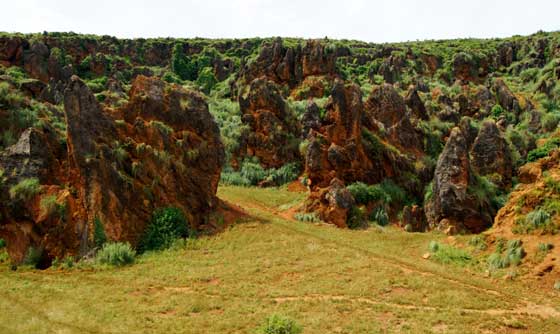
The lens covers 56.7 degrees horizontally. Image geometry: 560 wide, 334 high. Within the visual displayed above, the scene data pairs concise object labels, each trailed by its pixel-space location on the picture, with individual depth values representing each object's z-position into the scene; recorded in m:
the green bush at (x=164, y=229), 22.83
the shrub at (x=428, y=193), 32.53
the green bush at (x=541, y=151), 44.31
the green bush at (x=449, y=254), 21.95
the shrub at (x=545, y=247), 20.27
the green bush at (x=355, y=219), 30.67
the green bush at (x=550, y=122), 57.12
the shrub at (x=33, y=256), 20.28
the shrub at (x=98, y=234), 21.33
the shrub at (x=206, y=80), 84.32
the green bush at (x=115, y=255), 20.67
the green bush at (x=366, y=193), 33.41
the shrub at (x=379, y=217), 32.16
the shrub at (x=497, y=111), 60.88
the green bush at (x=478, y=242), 22.56
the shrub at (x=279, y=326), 13.80
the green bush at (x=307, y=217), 29.80
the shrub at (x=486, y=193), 30.91
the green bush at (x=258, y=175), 41.47
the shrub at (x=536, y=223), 21.36
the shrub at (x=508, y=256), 20.48
